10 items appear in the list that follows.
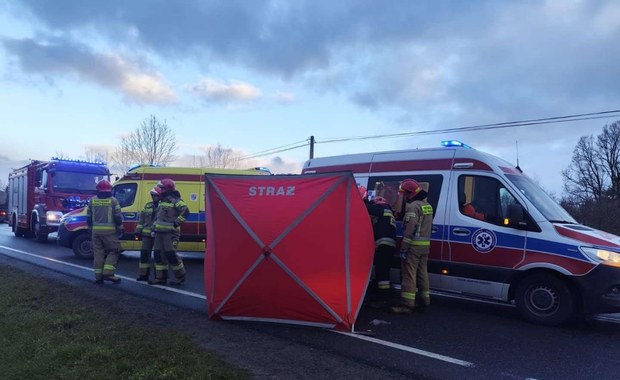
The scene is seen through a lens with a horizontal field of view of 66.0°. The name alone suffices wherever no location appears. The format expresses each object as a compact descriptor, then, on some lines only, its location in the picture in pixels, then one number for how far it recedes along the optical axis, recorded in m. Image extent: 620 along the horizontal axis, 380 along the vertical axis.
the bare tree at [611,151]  56.12
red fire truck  15.59
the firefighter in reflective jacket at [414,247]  6.84
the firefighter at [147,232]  8.95
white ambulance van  6.01
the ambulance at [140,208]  12.09
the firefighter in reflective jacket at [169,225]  8.53
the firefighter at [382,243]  7.00
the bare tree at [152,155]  37.00
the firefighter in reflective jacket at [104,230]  8.61
